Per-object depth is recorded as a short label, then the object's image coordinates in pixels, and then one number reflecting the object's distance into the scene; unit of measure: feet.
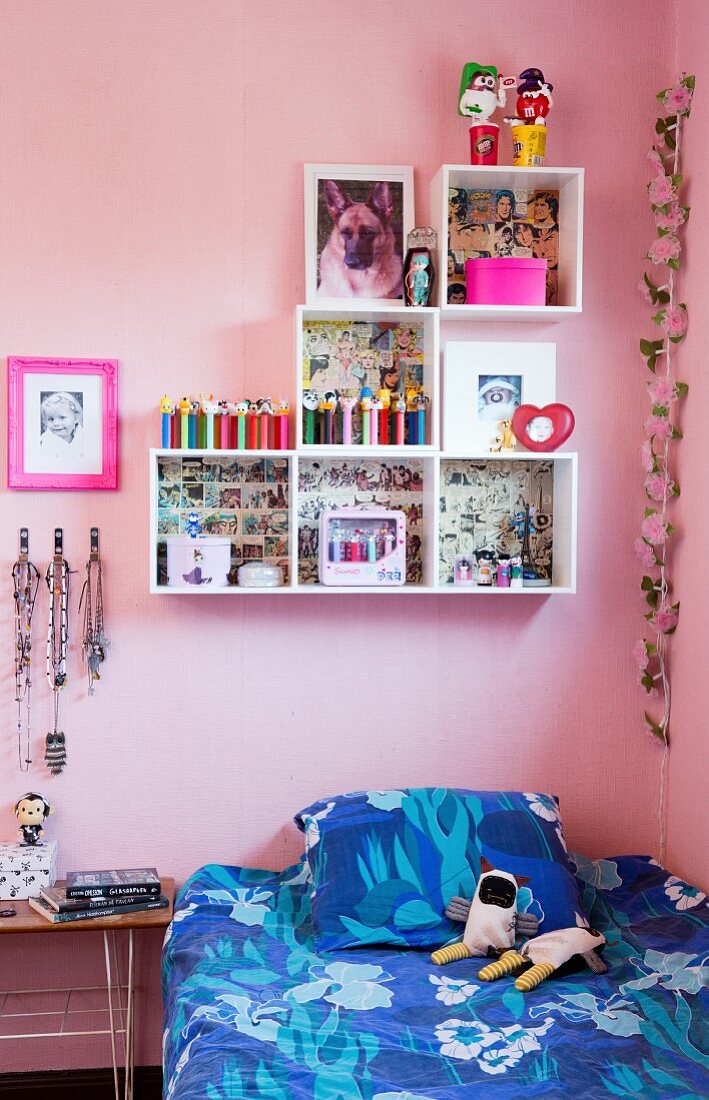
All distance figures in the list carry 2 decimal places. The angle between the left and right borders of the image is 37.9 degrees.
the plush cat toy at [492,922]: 6.97
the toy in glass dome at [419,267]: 8.03
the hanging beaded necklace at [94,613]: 8.14
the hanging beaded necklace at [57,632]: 8.06
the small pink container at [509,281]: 7.93
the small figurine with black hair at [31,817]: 8.00
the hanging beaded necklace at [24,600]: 8.09
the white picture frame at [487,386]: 8.30
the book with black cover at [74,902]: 7.37
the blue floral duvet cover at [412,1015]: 5.49
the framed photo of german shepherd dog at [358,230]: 8.23
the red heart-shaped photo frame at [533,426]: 8.05
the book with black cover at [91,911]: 7.34
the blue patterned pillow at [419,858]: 7.19
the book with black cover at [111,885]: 7.48
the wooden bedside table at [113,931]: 7.27
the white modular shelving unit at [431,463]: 7.93
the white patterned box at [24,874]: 7.65
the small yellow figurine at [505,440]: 8.23
